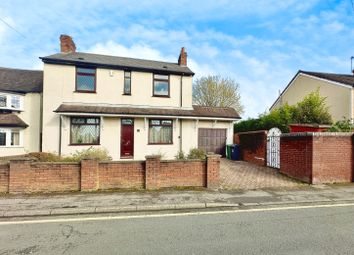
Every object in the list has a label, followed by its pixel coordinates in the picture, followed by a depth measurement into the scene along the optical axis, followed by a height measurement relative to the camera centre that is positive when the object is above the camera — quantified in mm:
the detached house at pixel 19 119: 14297 +799
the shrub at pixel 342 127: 10605 +329
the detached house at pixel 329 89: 17125 +3842
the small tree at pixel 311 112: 16484 +1557
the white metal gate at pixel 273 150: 12031 -860
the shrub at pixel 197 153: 10806 -1021
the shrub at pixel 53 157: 8463 -975
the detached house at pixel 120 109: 13984 +1470
